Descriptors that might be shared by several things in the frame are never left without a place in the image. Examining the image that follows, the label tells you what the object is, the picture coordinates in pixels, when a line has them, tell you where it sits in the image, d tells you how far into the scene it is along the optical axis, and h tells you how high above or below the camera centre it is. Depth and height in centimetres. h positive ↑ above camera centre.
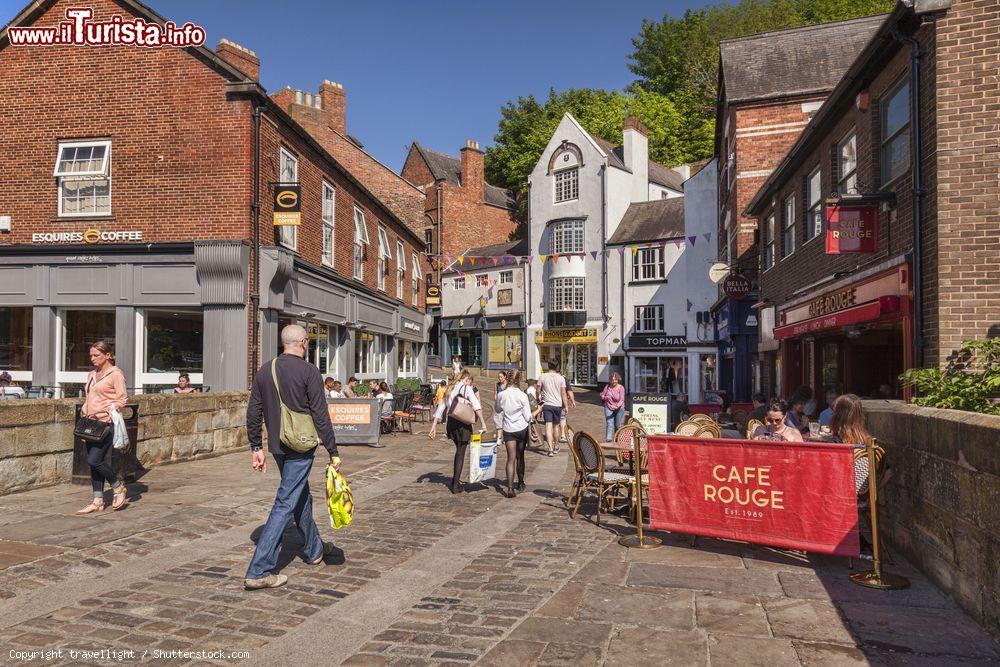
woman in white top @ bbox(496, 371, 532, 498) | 931 -79
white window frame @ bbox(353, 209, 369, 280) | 2184 +374
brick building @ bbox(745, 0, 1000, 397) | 859 +223
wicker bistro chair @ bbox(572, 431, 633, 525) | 769 -130
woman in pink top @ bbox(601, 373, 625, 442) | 1451 -92
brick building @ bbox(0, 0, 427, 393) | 1436 +307
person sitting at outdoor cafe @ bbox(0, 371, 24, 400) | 1447 -66
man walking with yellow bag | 536 -41
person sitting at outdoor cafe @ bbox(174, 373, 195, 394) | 1385 -49
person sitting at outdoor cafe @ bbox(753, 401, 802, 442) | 775 -82
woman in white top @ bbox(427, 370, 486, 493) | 932 -74
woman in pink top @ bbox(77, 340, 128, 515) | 734 -50
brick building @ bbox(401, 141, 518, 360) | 4806 +1089
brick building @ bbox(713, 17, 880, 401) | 2069 +769
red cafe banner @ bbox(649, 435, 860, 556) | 581 -117
